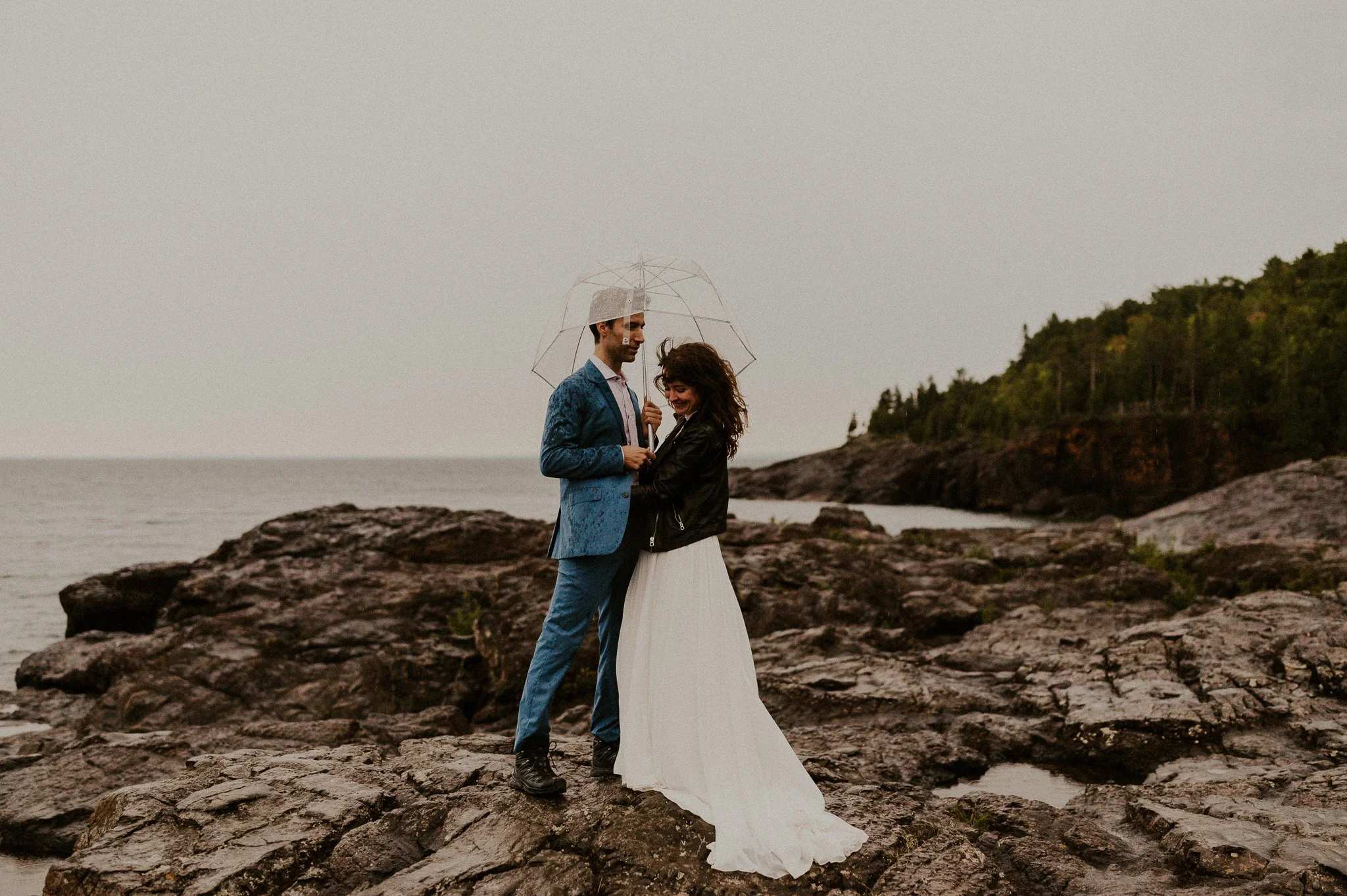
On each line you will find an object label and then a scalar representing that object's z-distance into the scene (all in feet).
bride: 15.76
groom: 16.31
